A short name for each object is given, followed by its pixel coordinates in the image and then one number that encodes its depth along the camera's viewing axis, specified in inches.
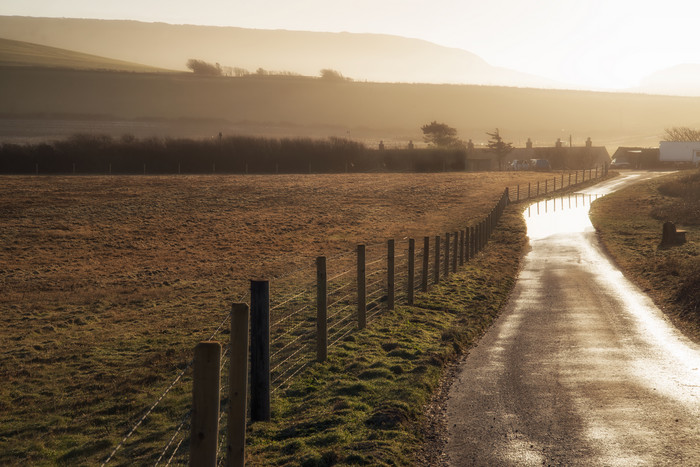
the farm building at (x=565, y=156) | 5014.8
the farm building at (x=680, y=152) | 4399.6
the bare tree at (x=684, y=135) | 5689.5
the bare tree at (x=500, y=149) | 5016.5
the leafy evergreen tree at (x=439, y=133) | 5506.9
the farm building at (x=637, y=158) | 4729.3
